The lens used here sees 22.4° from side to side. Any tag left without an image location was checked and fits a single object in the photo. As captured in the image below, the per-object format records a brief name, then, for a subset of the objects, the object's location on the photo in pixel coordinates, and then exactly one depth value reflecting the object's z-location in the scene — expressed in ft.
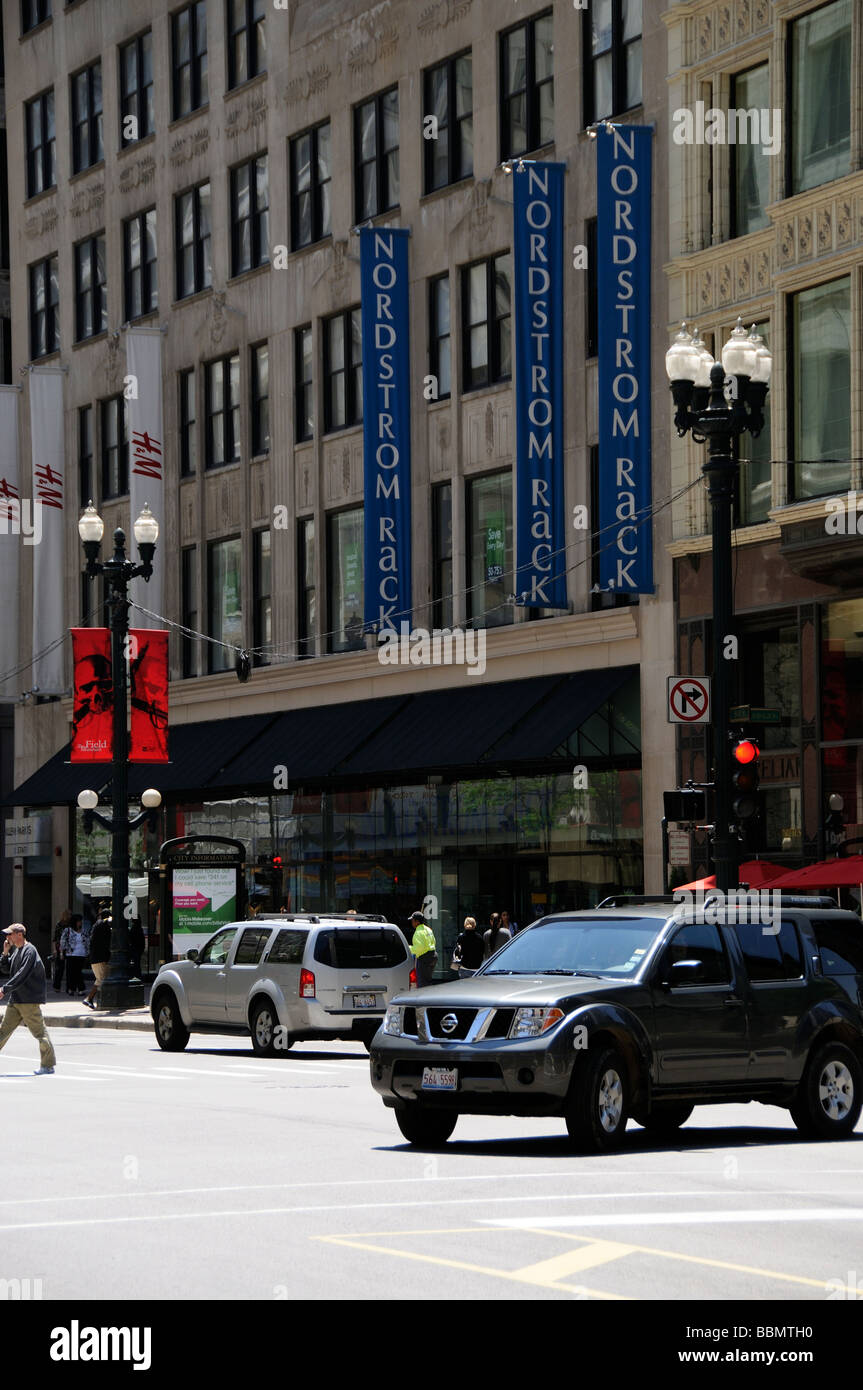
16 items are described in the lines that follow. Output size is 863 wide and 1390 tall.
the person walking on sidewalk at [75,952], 148.56
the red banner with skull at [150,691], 140.46
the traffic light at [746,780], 73.36
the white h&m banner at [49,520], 173.58
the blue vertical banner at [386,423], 132.05
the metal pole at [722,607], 73.00
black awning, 116.88
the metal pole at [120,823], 123.54
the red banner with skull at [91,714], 137.59
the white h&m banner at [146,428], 159.74
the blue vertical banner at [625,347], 112.88
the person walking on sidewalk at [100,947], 132.87
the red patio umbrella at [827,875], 86.94
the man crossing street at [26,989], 81.25
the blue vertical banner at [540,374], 118.93
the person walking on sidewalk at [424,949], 109.19
